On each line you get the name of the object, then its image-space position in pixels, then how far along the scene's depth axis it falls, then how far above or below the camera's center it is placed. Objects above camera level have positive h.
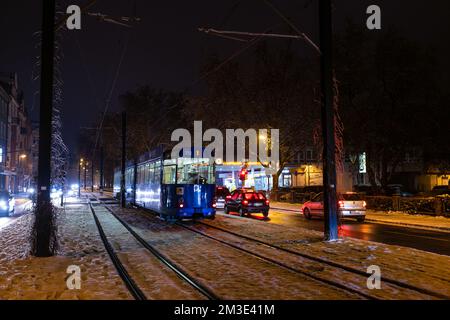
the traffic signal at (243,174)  44.72 +1.08
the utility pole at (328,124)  15.32 +1.96
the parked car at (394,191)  44.16 -0.58
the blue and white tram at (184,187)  22.72 -0.04
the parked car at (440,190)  45.41 -0.53
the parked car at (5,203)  27.56 -0.93
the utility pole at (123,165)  37.72 +1.69
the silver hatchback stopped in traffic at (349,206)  24.72 -1.12
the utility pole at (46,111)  12.65 +2.02
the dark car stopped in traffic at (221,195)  40.84 -0.80
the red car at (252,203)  28.95 -1.04
